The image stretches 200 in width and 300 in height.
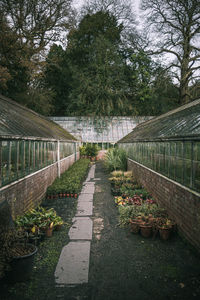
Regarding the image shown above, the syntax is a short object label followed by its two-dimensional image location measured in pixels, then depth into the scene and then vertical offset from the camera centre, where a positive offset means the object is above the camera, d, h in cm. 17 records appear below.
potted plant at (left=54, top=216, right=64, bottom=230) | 559 -191
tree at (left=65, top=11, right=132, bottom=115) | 2830 +813
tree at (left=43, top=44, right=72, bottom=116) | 3266 +944
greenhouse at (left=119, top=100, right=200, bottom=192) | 467 -5
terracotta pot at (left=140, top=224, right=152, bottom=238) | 528 -196
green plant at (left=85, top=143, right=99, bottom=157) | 2345 -55
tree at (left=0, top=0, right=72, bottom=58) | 1549 +951
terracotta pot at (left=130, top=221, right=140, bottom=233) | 547 -195
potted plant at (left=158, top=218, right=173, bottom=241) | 510 -189
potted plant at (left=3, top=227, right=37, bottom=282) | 349 -175
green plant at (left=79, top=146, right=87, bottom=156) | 2341 -45
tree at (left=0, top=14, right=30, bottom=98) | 1293 +605
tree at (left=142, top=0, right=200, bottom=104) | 2070 +1075
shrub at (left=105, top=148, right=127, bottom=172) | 1482 -94
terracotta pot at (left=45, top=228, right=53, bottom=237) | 532 -203
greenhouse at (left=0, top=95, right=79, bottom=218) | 498 -38
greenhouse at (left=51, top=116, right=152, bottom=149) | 2436 +214
